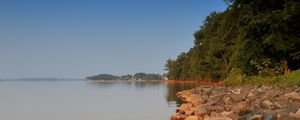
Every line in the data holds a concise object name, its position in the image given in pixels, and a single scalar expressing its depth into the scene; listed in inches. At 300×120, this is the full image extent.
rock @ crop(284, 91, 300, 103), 533.6
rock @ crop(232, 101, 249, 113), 540.5
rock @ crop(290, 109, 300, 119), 413.2
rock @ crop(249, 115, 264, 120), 422.3
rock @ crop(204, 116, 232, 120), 455.8
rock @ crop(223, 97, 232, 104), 663.9
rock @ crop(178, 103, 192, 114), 650.7
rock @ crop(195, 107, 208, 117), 537.6
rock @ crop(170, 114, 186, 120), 598.2
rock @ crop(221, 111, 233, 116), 495.0
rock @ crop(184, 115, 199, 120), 514.9
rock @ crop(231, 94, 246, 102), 655.0
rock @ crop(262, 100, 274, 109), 517.3
